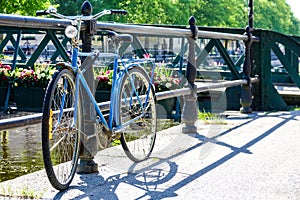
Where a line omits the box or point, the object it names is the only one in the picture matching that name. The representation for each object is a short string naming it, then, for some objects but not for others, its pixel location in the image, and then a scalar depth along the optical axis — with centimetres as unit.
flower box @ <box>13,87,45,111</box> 1127
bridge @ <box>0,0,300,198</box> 508
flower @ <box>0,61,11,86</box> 1143
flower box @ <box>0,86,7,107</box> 1150
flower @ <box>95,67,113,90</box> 1130
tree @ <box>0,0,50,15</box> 2645
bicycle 450
